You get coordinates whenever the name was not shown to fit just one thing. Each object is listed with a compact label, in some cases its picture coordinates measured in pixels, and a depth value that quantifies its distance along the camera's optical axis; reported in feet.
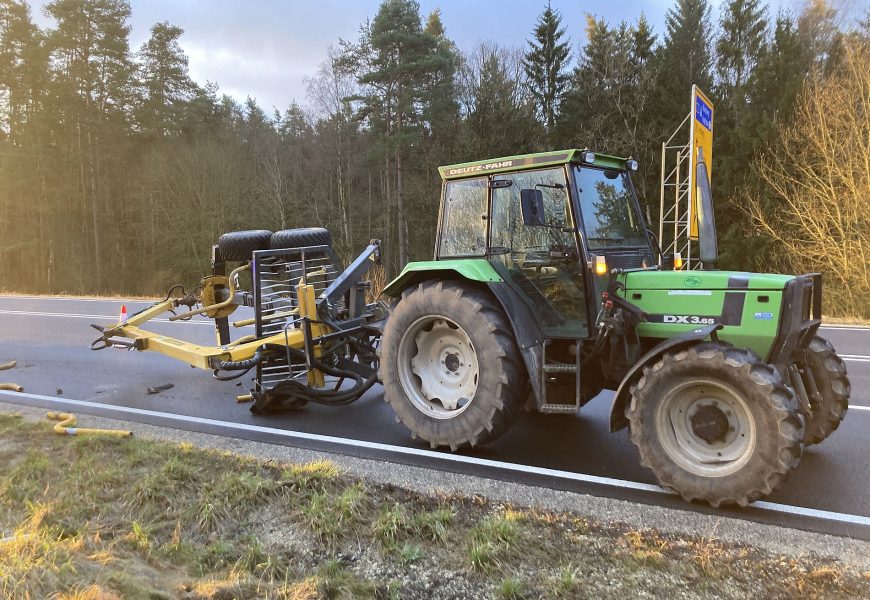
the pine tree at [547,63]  88.38
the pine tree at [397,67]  83.87
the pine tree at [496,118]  80.89
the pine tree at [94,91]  102.94
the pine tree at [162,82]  113.39
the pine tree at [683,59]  76.18
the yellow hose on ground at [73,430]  16.06
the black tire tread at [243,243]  20.86
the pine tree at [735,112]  67.62
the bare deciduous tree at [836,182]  48.49
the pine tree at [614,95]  75.36
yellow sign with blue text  38.53
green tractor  11.65
